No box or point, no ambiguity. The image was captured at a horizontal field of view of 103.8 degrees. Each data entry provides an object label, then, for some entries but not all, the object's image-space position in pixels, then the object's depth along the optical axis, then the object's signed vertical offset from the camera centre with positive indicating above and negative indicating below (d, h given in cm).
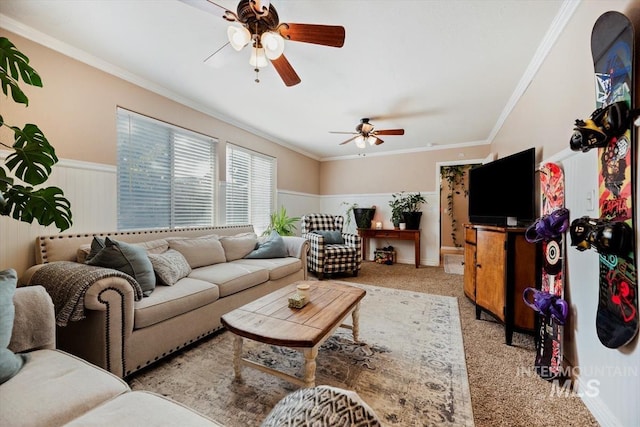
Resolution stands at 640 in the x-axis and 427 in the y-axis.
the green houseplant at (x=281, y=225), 430 -22
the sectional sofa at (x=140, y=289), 147 -59
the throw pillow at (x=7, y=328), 88 -44
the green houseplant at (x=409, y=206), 490 +14
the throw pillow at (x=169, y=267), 204 -47
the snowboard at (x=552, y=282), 158 -47
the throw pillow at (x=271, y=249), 319 -48
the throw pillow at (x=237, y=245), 305 -42
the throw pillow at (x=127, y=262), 177 -36
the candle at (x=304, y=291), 173 -55
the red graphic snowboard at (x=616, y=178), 109 +17
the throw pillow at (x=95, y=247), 190 -28
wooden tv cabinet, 199 -51
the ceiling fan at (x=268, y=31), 146 +111
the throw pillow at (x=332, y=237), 436 -43
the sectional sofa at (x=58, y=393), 75 -61
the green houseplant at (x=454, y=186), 680 +75
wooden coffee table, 130 -64
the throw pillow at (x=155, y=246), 232 -33
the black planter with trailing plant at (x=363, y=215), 534 -5
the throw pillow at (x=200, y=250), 256 -42
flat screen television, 211 +22
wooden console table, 477 -45
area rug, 133 -105
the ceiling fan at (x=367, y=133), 346 +112
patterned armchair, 394 -64
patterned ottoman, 53 -44
